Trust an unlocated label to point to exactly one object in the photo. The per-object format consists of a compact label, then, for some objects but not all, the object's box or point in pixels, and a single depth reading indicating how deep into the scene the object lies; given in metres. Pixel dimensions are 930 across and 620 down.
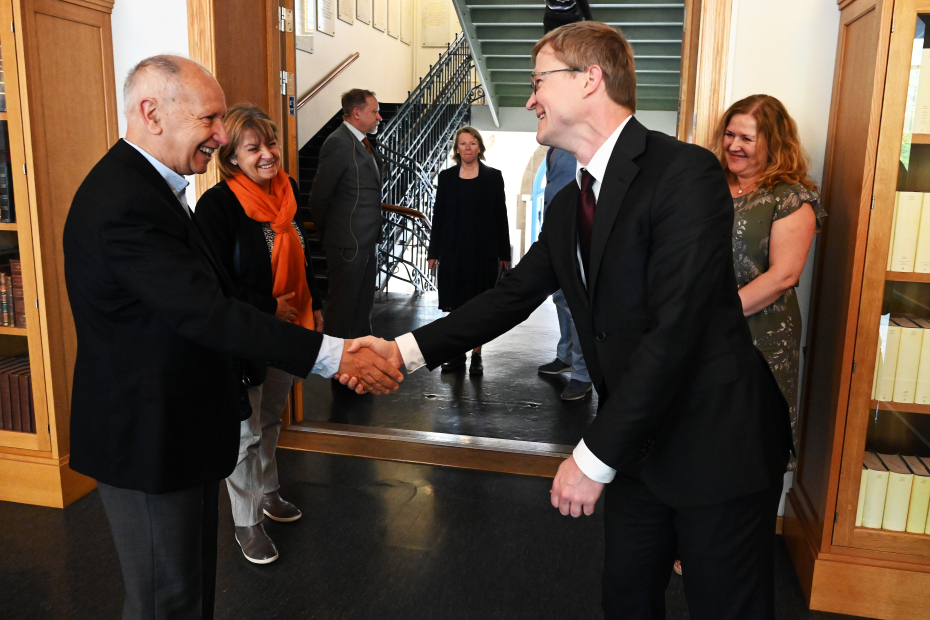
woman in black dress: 5.07
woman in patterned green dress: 2.37
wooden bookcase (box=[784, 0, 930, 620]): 2.26
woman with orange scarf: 2.62
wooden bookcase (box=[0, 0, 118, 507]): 2.93
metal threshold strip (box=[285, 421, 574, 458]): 3.66
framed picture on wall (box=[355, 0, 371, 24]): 11.06
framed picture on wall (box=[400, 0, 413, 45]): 13.05
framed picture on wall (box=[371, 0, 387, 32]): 11.73
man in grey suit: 4.55
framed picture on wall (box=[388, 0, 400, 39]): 12.40
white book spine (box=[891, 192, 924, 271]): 2.35
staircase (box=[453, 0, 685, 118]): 8.42
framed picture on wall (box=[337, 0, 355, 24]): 10.41
